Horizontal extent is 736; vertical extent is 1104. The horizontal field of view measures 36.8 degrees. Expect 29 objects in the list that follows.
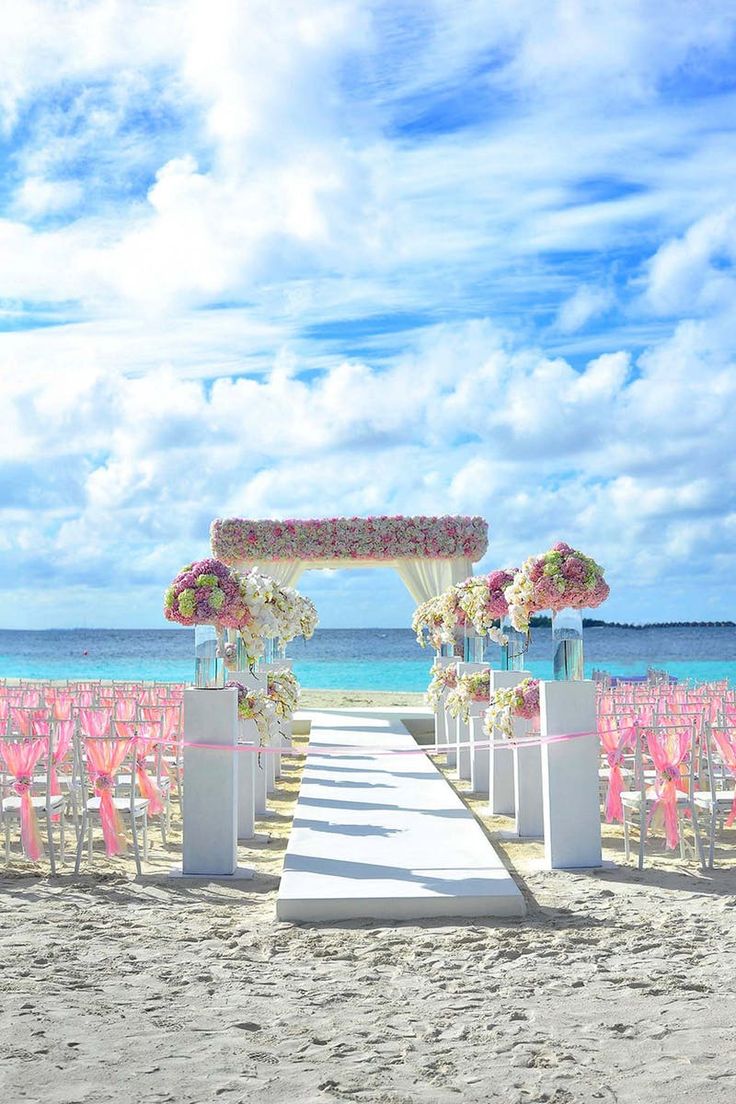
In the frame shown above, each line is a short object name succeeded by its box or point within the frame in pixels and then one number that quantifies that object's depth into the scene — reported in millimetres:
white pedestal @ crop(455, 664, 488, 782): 11157
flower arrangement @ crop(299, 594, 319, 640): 12673
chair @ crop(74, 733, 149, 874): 6801
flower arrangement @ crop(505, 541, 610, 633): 7195
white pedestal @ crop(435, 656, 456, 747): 13719
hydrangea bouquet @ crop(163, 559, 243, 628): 7133
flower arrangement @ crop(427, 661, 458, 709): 12305
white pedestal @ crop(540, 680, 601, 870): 6660
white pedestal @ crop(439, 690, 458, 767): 12703
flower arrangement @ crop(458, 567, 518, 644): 10000
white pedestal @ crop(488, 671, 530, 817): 8844
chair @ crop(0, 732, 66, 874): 6668
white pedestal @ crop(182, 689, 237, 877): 6520
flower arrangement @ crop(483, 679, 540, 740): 7777
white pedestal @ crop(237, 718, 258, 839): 7895
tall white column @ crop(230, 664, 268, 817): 8964
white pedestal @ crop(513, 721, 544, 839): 7785
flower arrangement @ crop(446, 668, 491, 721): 10133
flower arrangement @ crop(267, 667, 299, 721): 8648
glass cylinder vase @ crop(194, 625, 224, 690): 6914
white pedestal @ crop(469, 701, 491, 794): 10188
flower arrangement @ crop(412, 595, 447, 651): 14202
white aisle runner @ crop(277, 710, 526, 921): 5422
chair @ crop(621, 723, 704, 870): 6664
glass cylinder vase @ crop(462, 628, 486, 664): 12156
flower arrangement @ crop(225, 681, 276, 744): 7957
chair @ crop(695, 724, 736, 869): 6488
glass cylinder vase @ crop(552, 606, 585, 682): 7000
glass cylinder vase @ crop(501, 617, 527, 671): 9398
